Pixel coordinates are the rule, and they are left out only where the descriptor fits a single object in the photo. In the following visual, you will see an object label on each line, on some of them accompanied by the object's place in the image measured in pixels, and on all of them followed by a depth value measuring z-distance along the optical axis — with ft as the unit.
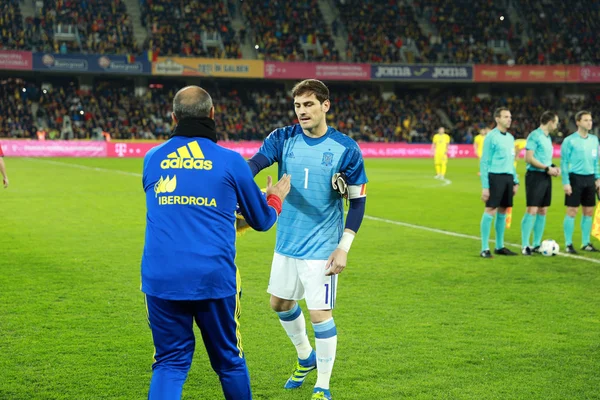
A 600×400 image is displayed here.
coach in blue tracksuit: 12.53
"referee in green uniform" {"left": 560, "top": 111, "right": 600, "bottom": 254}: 38.96
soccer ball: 38.27
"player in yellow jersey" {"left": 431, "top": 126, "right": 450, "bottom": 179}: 93.40
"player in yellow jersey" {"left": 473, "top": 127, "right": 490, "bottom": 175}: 91.43
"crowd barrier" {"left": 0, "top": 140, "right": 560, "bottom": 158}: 131.13
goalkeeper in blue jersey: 16.65
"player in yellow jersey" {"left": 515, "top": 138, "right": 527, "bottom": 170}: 81.08
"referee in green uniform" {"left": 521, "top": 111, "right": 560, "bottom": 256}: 37.63
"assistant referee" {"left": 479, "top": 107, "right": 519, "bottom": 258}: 36.91
